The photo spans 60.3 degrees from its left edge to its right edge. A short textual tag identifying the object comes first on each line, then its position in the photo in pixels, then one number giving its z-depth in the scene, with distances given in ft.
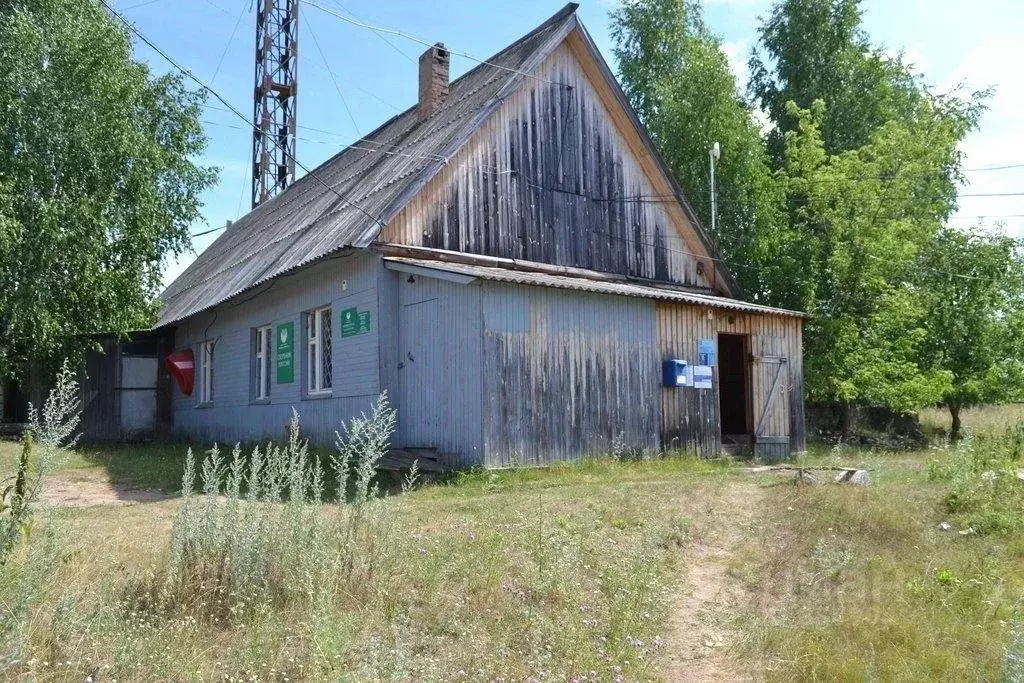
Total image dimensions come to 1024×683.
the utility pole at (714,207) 68.03
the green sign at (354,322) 43.93
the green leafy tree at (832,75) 86.94
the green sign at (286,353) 51.98
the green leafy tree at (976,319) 65.26
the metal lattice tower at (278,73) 83.82
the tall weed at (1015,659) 14.10
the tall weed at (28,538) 14.47
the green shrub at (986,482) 25.11
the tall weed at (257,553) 16.93
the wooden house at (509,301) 39.40
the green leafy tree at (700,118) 70.38
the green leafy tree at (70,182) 55.62
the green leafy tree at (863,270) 59.31
